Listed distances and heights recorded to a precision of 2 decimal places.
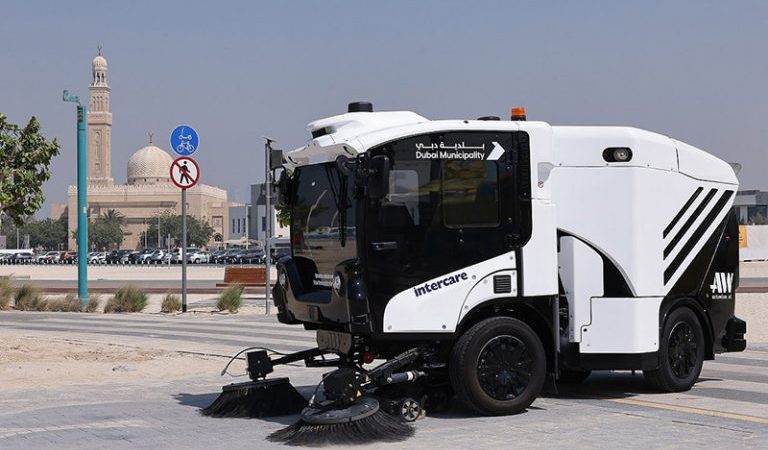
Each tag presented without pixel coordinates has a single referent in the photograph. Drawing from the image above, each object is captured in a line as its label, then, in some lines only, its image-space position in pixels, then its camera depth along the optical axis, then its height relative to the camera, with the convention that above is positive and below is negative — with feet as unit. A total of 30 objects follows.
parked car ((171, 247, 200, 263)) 325.30 +4.89
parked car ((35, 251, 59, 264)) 354.54 +4.94
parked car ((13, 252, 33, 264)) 355.11 +4.98
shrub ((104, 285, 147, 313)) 85.87 -2.27
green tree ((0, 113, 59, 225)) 75.56 +7.40
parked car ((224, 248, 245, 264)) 302.80 +3.59
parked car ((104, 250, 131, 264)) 340.18 +4.49
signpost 73.87 +7.27
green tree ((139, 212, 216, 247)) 492.91 +18.20
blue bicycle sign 74.38 +8.59
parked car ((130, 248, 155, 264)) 327.14 +4.35
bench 116.78 -0.68
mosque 538.47 +39.16
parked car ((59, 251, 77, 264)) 349.96 +4.79
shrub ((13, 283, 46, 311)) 90.02 -2.07
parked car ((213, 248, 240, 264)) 309.94 +3.69
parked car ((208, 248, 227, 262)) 322.32 +4.29
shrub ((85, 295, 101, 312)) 87.40 -2.51
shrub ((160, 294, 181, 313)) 84.90 -2.51
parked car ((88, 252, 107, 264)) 341.62 +4.41
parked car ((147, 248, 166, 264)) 321.32 +4.12
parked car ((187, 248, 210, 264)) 317.42 +3.90
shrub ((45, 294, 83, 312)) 87.81 -2.45
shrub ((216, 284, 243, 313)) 84.58 -2.26
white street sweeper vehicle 31.04 +0.20
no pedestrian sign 73.72 +6.46
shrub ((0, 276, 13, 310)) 91.22 -1.58
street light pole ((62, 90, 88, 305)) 90.89 +6.52
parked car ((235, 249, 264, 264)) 291.69 +3.52
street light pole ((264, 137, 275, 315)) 73.74 +2.96
